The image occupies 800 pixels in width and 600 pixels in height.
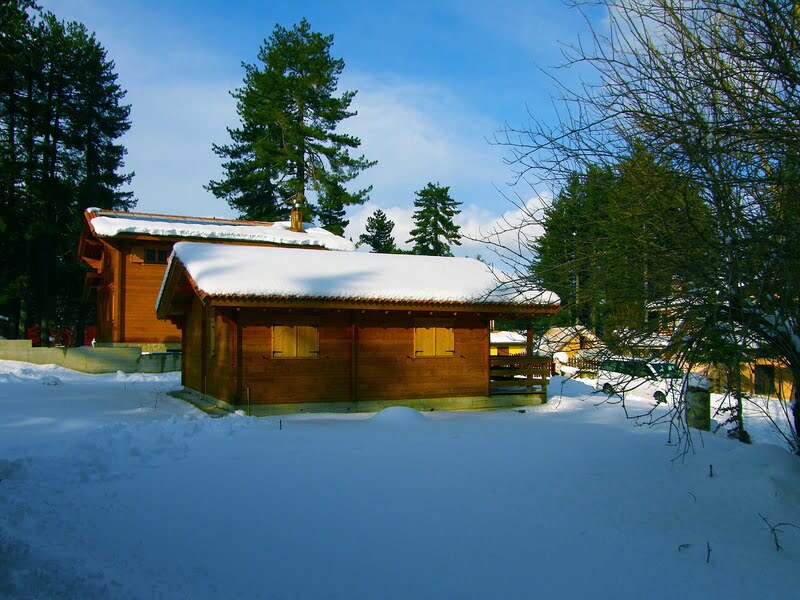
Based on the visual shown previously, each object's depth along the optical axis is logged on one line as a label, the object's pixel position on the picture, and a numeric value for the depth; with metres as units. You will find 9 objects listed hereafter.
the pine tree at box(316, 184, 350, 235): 36.69
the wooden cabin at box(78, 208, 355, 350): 25.27
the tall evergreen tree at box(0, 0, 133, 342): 30.86
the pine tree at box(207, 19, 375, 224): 36.66
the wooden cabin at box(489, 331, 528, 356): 38.67
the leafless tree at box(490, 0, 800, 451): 5.09
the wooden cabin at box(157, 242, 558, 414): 13.84
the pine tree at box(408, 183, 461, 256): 51.06
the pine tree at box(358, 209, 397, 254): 57.06
